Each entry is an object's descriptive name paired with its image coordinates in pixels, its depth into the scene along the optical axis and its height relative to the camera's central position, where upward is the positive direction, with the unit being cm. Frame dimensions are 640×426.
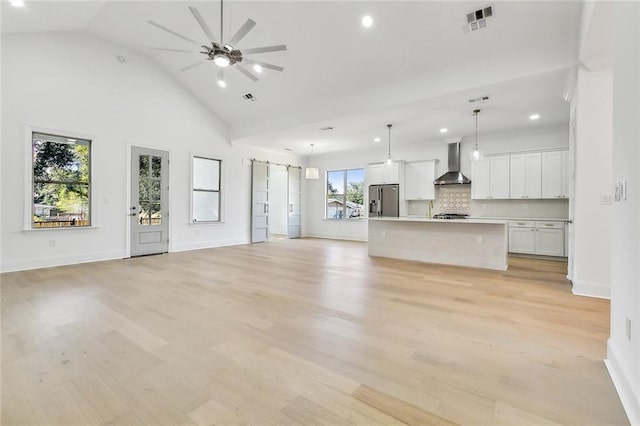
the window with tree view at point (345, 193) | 980 +70
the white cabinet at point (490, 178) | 684 +91
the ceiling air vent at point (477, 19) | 364 +256
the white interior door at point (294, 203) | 1007 +35
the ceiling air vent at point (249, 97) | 665 +269
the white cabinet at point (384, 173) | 834 +122
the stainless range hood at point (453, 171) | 740 +115
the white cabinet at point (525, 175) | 644 +91
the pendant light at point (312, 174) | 895 +122
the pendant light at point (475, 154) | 528 +111
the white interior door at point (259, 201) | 876 +35
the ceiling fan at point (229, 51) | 324 +191
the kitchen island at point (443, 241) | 511 -52
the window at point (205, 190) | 752 +59
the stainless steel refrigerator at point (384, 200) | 836 +41
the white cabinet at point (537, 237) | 607 -48
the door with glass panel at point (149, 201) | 627 +22
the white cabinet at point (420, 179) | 792 +99
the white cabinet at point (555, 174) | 615 +90
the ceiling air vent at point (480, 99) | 488 +200
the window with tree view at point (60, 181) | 509 +54
